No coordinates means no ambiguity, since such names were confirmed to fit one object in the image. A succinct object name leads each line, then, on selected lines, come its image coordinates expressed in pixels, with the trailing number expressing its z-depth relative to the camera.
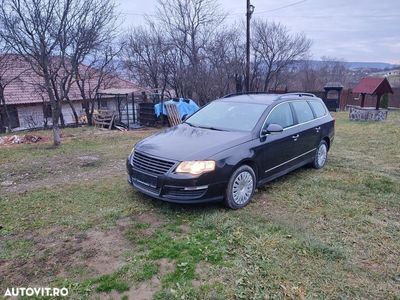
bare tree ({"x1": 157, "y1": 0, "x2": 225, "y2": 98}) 18.47
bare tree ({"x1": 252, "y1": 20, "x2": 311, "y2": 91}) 25.77
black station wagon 3.84
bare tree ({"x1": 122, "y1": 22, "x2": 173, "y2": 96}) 19.31
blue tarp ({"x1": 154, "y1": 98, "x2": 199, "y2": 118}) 14.04
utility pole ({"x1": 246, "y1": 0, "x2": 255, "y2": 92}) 14.67
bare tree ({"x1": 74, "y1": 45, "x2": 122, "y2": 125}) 18.55
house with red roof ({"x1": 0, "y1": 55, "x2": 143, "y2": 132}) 21.16
